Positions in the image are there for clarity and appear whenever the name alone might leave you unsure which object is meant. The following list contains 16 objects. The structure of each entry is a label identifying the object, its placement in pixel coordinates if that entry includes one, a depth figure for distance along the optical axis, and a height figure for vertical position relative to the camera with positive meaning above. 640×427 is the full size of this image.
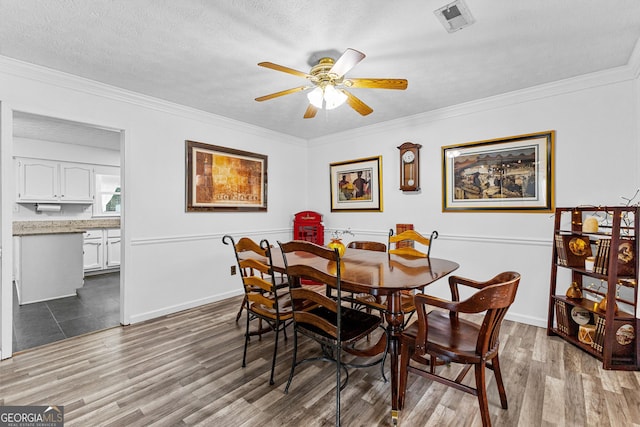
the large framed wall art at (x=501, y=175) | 2.92 +0.39
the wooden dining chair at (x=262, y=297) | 2.00 -0.65
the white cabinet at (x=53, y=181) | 4.81 +0.53
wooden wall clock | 3.74 +0.58
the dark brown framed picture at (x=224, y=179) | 3.55 +0.43
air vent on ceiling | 1.72 +1.23
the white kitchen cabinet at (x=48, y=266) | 3.70 -0.76
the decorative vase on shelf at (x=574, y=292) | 2.56 -0.74
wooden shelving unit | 2.16 -0.70
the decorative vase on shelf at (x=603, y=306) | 2.23 -0.77
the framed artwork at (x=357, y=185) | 4.23 +0.39
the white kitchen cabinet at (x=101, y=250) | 5.31 -0.75
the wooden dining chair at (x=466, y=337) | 1.39 -0.73
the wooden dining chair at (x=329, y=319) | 1.61 -0.73
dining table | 1.58 -0.41
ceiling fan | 1.89 +0.95
